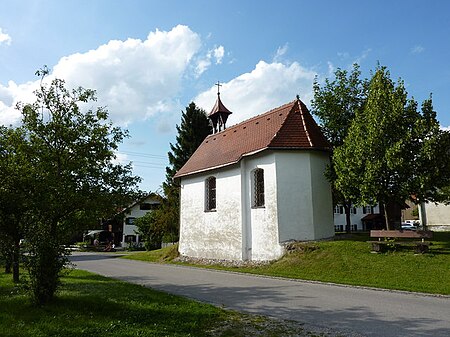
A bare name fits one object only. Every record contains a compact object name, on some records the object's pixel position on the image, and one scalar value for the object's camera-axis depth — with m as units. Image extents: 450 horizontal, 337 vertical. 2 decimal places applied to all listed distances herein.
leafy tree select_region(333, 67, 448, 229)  16.66
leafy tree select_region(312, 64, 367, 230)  23.17
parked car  52.84
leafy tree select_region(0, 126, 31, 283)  10.96
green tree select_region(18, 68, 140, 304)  10.81
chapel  19.83
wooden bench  15.90
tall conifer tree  44.00
